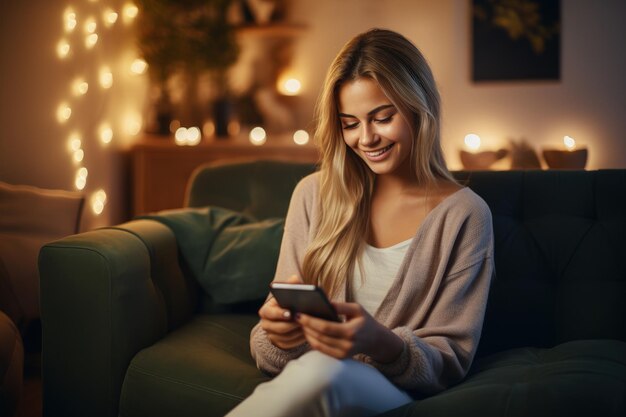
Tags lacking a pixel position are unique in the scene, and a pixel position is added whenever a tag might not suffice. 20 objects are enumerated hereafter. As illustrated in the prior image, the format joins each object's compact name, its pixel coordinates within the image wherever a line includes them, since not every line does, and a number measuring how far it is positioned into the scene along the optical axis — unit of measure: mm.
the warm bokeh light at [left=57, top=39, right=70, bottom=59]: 2811
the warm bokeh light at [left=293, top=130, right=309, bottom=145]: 3955
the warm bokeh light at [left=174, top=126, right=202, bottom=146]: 4023
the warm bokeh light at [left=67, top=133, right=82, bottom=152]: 2979
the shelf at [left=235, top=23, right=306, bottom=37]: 4215
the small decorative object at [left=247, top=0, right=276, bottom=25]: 4241
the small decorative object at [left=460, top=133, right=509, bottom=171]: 3477
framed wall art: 3830
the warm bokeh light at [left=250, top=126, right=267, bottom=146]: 4015
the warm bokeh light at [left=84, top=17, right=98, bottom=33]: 3101
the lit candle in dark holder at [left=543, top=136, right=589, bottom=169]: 2961
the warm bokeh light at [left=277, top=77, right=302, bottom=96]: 4266
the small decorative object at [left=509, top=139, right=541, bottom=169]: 3867
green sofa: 1601
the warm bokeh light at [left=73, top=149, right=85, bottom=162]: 3033
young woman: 1355
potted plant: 3801
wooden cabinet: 3781
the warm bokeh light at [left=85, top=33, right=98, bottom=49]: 3126
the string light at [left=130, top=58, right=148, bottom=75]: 3787
